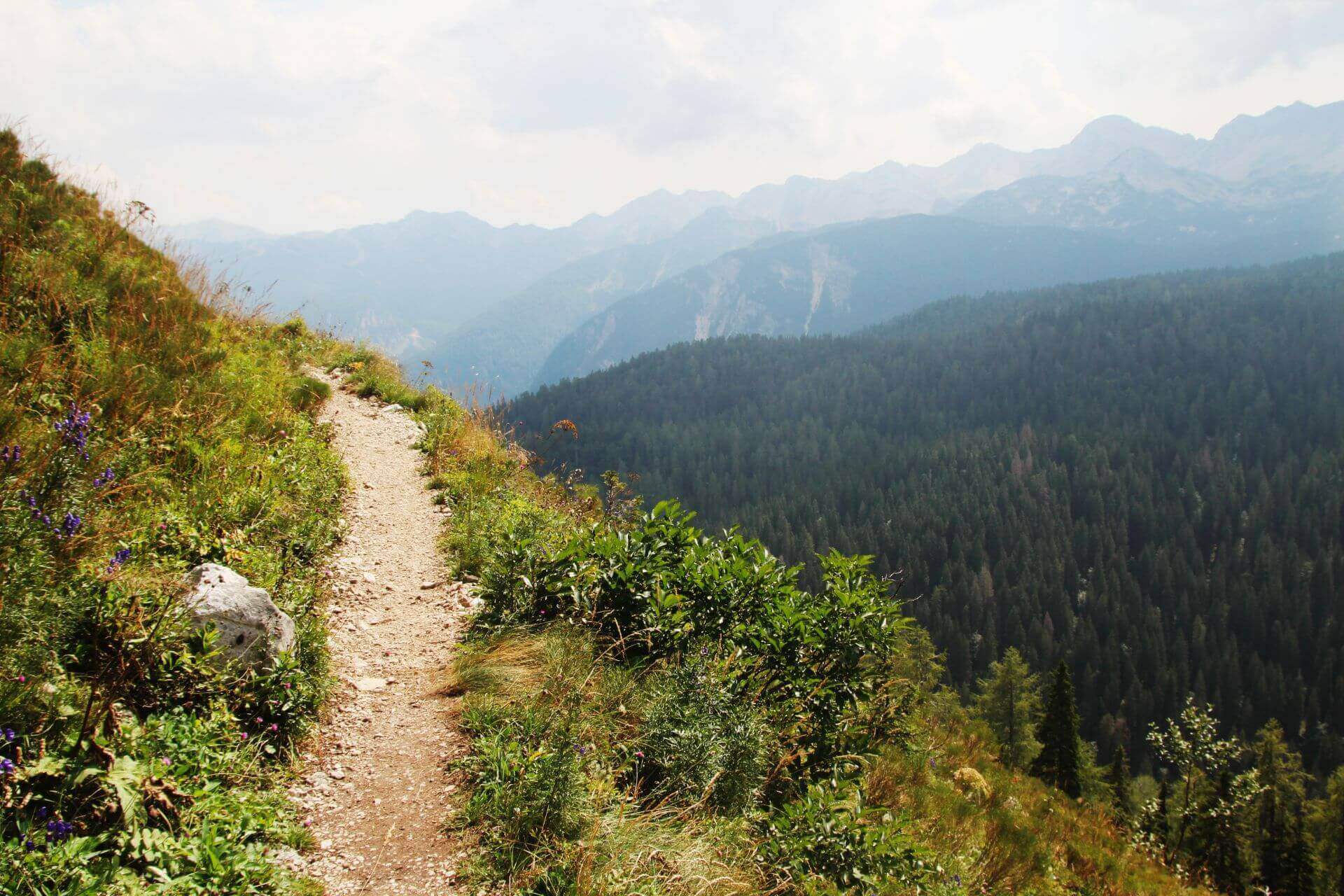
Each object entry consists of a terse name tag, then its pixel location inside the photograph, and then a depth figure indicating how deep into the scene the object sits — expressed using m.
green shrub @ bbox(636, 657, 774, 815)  3.97
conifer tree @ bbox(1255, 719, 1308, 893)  38.88
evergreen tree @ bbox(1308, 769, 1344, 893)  43.03
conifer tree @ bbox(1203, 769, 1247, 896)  29.76
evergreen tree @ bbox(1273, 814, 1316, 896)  34.19
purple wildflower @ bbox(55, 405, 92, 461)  4.22
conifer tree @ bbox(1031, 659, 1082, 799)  35.38
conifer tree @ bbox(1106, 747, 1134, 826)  46.38
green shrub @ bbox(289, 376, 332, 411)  10.51
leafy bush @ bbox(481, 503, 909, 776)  4.79
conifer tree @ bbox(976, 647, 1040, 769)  44.12
